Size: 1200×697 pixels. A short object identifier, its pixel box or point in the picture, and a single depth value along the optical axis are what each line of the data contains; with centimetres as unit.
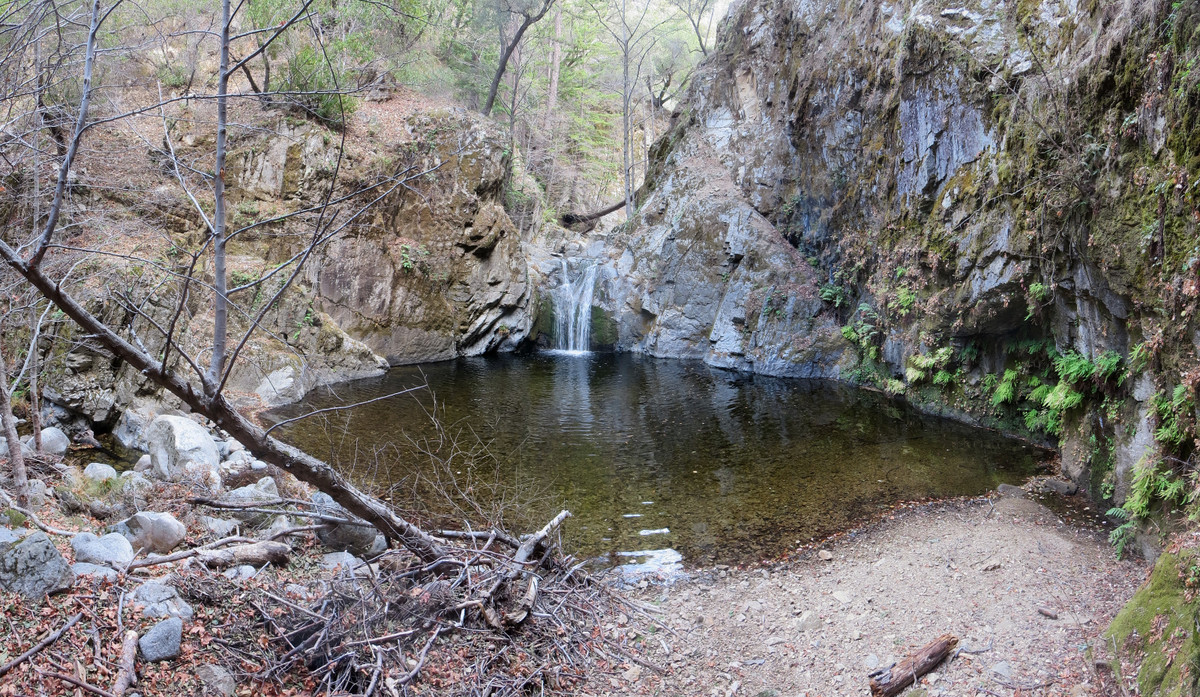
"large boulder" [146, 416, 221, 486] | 671
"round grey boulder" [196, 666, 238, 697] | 290
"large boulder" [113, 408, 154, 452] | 838
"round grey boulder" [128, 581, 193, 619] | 313
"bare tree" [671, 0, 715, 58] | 2711
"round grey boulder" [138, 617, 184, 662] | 288
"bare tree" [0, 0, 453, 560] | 241
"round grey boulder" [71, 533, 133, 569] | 352
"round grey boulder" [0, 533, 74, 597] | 288
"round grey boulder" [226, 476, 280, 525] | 552
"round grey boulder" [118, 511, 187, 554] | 434
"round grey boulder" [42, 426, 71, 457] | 683
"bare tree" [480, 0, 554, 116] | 1986
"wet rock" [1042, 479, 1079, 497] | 734
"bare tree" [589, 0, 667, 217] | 2700
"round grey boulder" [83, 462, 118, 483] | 596
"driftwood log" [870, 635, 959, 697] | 369
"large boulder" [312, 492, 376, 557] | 517
